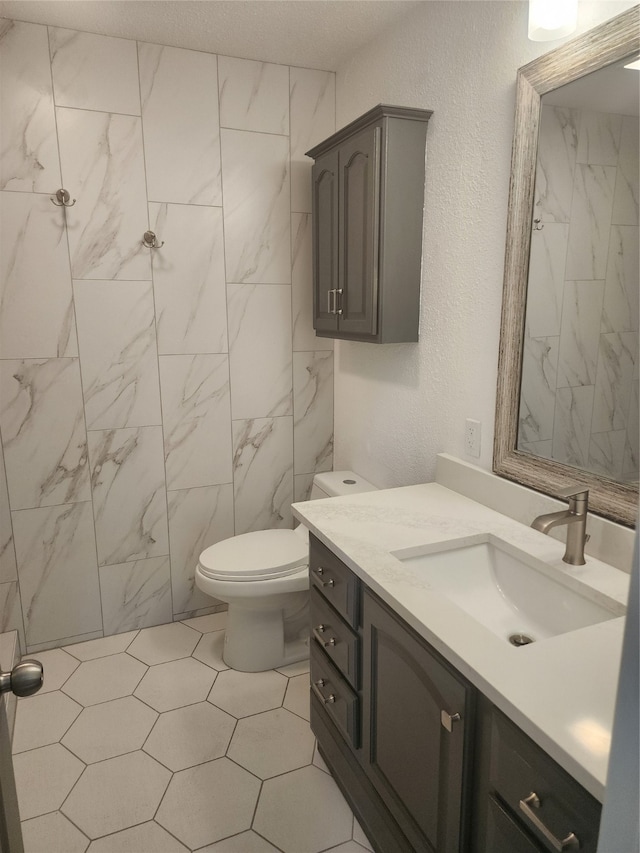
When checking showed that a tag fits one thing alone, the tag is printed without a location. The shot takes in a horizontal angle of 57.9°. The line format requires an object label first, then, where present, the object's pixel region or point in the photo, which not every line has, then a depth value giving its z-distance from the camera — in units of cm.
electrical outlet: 182
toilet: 218
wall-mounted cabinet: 188
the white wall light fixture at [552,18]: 132
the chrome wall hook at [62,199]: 218
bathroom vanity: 87
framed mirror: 126
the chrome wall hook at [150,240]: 232
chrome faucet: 130
